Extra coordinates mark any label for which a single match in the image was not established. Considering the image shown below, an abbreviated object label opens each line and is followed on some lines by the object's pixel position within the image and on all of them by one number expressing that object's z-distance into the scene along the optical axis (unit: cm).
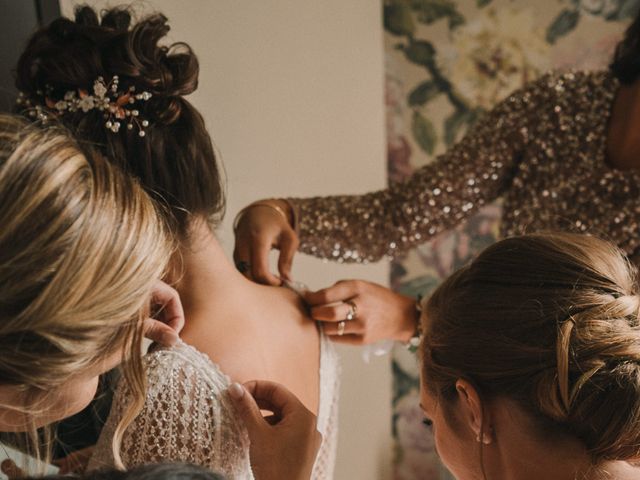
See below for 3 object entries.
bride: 100
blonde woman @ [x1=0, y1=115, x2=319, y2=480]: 71
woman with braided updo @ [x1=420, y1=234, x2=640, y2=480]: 88
